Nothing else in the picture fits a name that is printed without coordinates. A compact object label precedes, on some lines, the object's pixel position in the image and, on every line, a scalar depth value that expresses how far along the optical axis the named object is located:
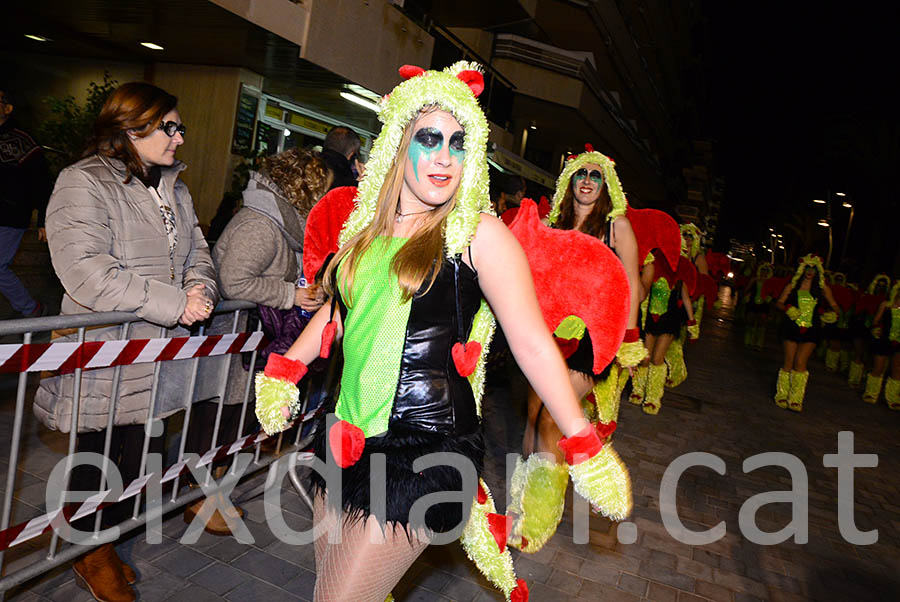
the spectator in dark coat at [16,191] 6.20
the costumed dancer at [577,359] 3.95
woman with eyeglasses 2.84
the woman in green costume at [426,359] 2.00
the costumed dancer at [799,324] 9.72
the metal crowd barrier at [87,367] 2.56
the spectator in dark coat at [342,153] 4.78
